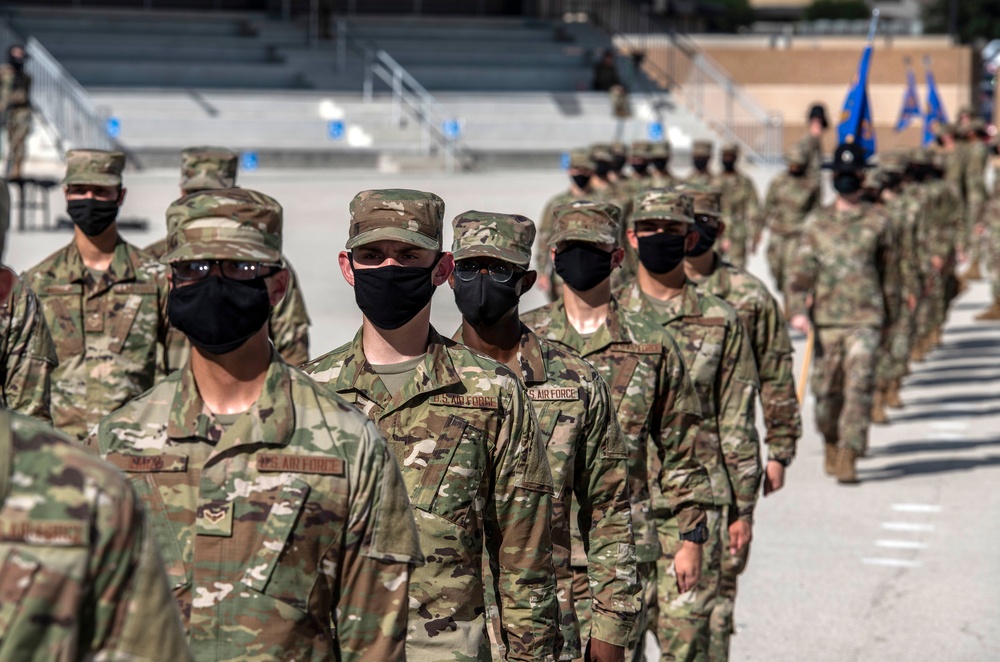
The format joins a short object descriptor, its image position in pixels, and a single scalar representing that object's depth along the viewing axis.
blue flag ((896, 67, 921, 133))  34.44
